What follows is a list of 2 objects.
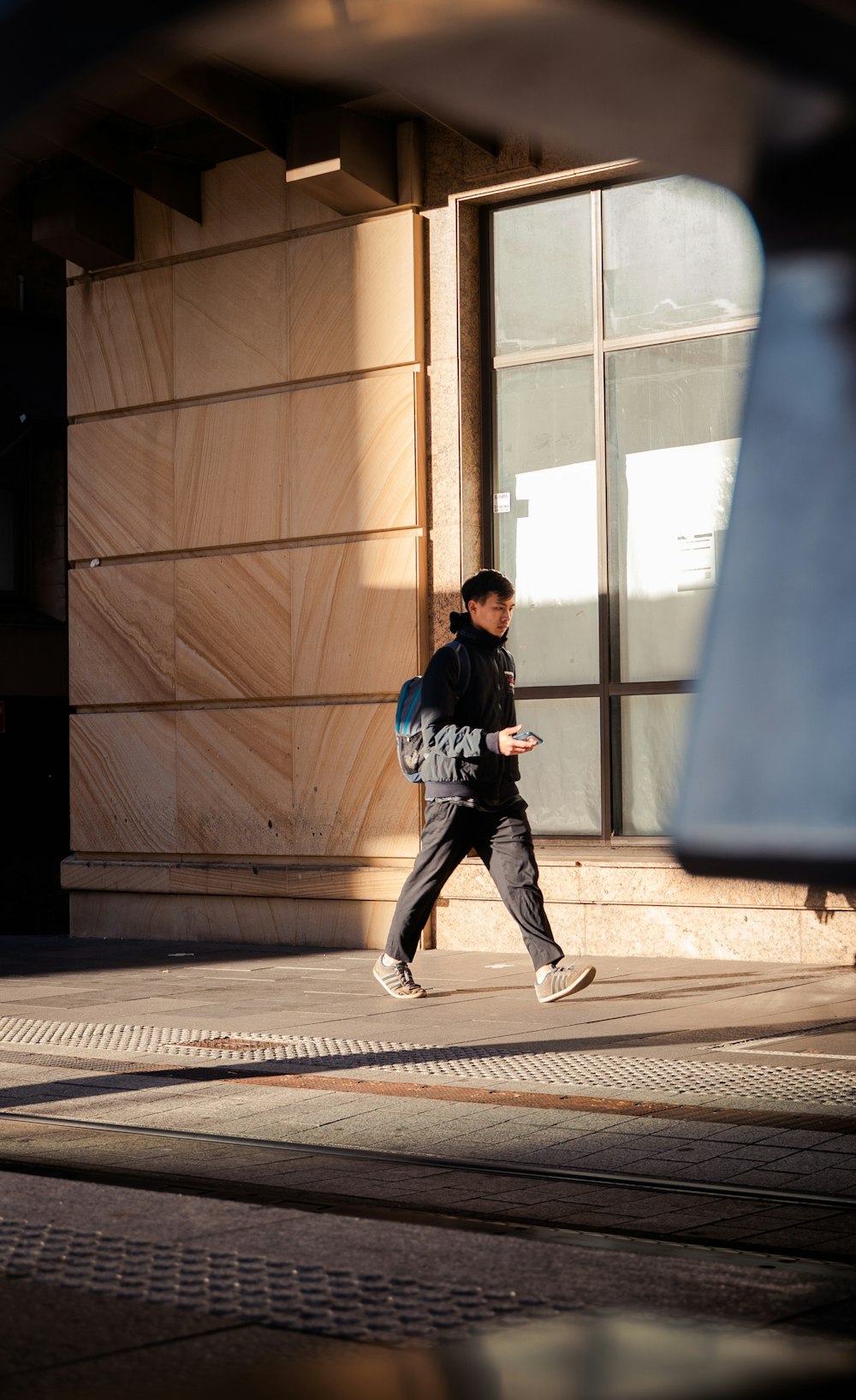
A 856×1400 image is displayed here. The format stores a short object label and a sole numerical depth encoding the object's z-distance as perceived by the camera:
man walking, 8.10
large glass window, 10.88
